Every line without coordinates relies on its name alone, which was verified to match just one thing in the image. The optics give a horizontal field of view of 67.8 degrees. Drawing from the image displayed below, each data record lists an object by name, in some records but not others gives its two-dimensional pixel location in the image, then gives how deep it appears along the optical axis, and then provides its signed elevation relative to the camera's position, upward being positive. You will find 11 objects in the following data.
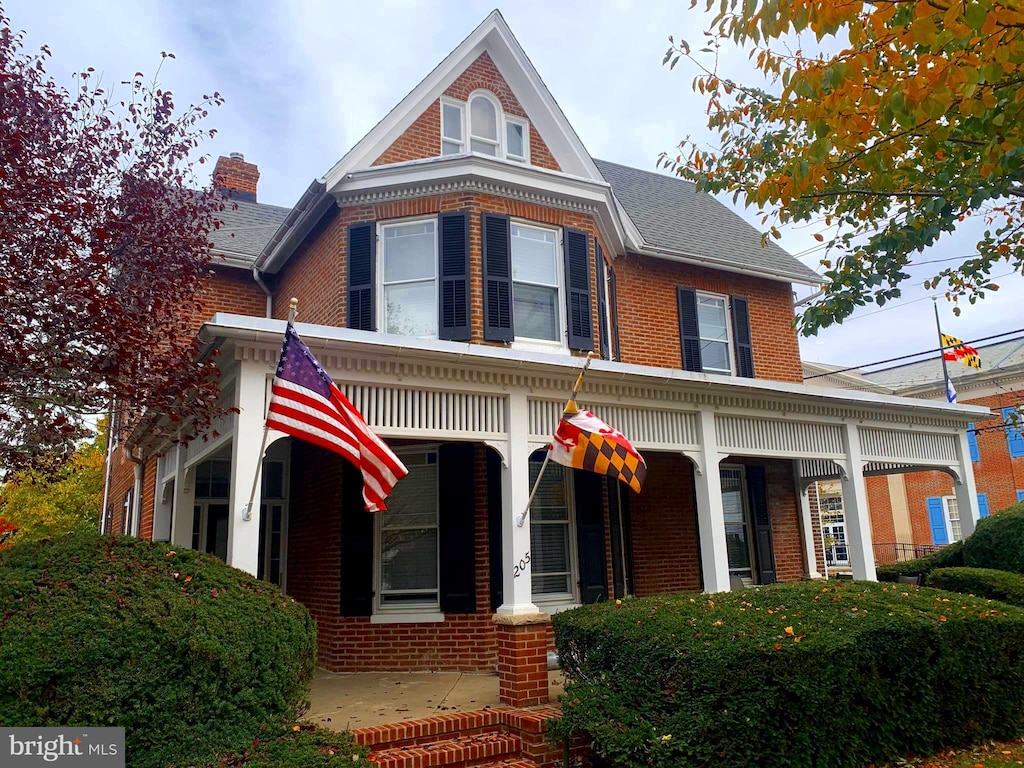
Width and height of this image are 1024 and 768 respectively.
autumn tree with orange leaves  4.84 +3.04
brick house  8.08 +1.74
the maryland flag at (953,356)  25.44 +6.04
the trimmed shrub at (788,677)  5.66 -1.07
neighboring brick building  30.50 +2.48
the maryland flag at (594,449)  7.55 +0.97
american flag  6.30 +1.13
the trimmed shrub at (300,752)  4.59 -1.18
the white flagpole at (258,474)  6.30 +0.72
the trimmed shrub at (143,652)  4.51 -0.55
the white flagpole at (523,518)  7.90 +0.34
